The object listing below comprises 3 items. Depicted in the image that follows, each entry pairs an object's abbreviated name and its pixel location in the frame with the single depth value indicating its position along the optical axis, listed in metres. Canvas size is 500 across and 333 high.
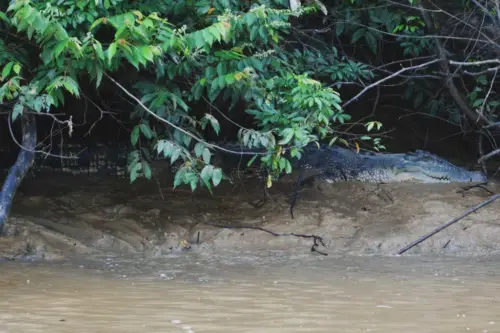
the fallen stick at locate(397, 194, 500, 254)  12.98
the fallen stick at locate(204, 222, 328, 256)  13.62
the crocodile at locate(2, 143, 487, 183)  17.14
